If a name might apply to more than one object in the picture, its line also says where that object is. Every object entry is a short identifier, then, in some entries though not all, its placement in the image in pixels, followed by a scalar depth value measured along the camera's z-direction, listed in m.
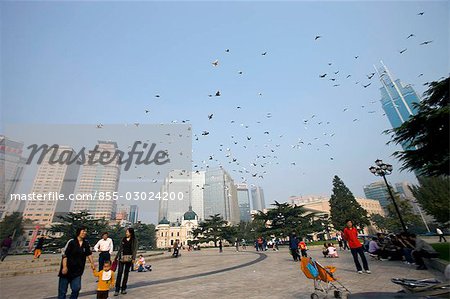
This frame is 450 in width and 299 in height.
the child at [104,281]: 5.50
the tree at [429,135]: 10.07
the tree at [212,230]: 57.16
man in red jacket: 8.50
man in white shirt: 8.83
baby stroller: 5.20
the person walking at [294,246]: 14.17
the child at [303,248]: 13.74
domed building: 98.62
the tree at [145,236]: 84.06
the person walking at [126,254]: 7.04
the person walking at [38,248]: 18.16
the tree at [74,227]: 47.56
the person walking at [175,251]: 26.76
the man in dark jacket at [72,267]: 5.00
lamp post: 15.92
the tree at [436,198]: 26.61
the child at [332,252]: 15.11
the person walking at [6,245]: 17.15
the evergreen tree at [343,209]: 55.72
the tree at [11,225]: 55.44
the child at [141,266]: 13.30
